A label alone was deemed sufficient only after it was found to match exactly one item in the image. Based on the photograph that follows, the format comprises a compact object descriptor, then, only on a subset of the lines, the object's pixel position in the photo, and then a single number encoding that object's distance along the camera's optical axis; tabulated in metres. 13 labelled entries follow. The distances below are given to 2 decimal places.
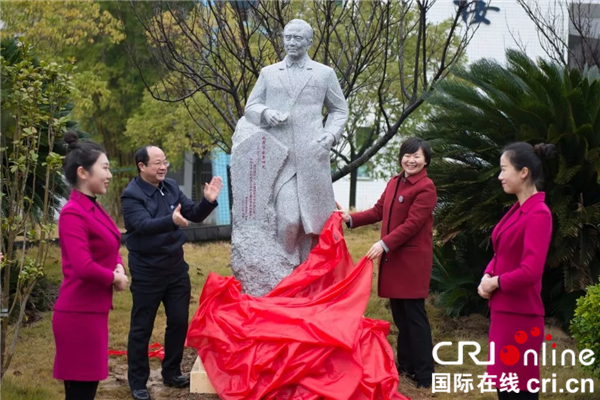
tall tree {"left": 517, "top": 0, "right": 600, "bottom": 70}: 10.41
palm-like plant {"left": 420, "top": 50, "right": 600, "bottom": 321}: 7.36
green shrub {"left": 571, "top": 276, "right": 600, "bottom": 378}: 5.67
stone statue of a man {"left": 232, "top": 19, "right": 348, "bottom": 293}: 6.29
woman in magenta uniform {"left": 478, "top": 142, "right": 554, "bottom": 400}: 4.29
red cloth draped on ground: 5.38
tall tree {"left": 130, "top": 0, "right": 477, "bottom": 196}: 8.37
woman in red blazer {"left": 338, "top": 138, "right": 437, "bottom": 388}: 6.07
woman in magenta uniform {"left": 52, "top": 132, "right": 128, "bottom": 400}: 4.29
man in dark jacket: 5.72
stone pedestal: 5.77
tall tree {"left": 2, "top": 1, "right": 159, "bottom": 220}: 15.16
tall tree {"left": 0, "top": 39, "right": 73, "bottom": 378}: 5.41
